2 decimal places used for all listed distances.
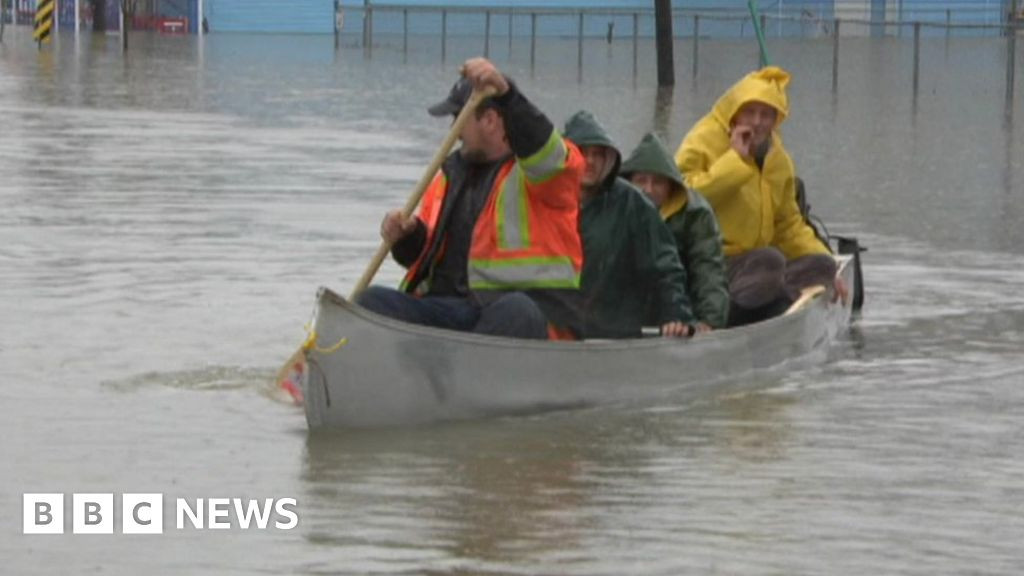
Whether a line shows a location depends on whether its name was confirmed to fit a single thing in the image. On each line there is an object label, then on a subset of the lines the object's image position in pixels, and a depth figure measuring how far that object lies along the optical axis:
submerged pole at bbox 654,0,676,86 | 37.38
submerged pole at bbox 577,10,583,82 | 47.44
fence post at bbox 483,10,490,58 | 52.56
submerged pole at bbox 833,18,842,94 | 39.23
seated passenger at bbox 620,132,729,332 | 11.07
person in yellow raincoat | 12.10
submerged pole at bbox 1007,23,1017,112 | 34.28
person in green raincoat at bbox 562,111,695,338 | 10.59
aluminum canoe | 9.27
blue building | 61.75
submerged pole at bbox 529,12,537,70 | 48.81
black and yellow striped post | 52.88
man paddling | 9.71
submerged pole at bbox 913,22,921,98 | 36.84
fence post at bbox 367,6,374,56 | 58.06
